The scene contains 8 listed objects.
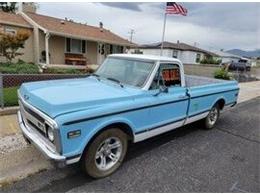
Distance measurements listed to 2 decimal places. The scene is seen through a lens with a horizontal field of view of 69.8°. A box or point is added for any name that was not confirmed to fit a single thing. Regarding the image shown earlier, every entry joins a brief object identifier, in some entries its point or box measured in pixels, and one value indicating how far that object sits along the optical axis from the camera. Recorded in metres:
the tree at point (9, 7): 22.69
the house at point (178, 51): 28.78
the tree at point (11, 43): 9.84
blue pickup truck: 2.37
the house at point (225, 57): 43.83
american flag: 11.94
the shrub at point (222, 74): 13.70
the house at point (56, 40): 12.26
